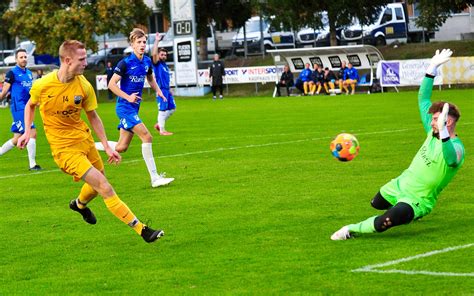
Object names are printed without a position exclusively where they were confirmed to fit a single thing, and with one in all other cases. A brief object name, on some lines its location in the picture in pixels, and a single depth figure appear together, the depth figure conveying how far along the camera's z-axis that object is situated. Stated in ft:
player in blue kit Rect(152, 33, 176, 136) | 89.40
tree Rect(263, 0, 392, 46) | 177.78
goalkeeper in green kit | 33.53
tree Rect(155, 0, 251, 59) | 198.39
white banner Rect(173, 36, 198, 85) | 173.99
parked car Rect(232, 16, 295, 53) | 205.46
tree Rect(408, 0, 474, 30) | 163.32
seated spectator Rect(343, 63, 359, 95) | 154.61
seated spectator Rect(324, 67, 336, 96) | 156.76
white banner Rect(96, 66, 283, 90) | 168.35
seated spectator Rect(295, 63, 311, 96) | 159.33
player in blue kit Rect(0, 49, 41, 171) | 65.98
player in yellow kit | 35.42
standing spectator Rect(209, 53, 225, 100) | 162.09
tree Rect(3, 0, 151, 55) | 196.24
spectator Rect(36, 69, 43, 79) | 172.82
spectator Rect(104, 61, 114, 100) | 181.42
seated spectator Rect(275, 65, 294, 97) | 160.56
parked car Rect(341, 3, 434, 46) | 195.83
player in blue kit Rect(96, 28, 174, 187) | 52.54
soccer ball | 39.42
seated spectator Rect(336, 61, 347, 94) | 155.39
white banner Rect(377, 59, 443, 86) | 149.36
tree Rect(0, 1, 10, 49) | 229.66
